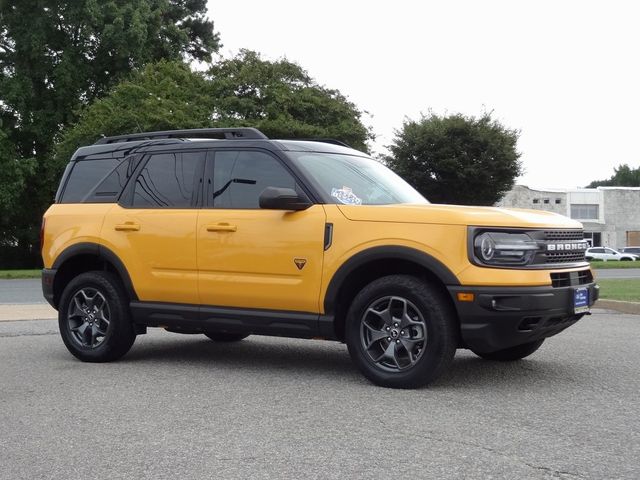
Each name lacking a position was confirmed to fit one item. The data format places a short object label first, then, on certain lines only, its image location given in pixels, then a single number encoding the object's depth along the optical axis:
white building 76.75
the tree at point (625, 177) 128.00
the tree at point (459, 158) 43.72
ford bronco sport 5.64
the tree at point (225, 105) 34.31
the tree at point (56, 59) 37.16
